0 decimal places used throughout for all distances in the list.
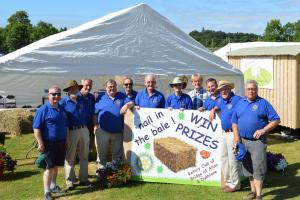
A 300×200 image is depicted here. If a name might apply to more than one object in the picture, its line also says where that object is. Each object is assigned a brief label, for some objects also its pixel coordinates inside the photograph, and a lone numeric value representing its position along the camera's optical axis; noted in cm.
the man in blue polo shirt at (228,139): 635
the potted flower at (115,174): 682
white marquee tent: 845
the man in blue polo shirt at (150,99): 713
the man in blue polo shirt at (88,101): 704
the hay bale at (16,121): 1309
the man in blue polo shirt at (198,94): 720
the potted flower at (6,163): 760
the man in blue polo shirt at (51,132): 602
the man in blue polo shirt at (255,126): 565
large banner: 675
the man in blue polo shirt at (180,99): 697
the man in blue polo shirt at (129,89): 726
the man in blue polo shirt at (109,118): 696
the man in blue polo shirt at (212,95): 658
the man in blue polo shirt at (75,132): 660
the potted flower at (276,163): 783
